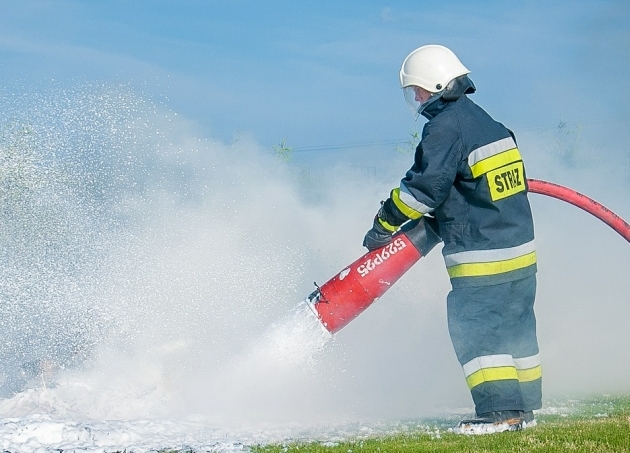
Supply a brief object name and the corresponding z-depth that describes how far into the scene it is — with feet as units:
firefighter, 35.94
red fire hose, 44.70
